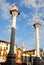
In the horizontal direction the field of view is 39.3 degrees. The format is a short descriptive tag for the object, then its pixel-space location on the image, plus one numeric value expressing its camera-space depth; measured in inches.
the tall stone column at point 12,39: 325.8
